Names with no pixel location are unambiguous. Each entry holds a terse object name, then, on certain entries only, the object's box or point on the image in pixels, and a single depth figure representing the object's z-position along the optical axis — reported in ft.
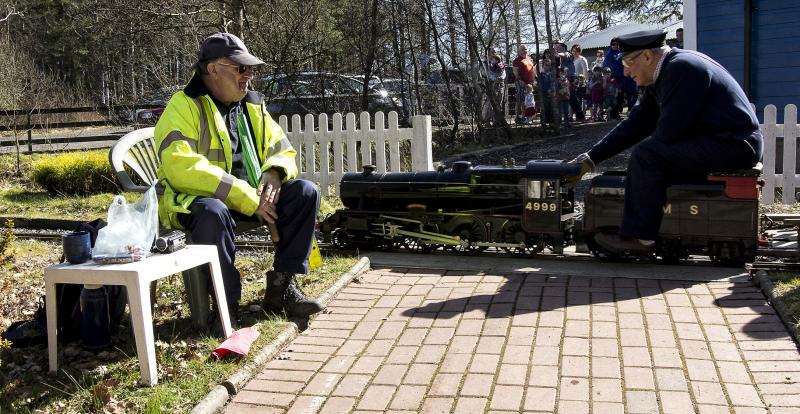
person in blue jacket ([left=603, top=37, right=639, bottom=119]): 59.31
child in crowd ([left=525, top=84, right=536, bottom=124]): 61.98
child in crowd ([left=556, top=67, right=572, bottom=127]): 59.52
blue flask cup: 12.96
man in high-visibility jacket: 15.01
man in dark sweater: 18.15
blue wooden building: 39.01
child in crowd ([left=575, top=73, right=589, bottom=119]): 63.74
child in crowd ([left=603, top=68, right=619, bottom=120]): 61.63
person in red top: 59.98
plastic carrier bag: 12.88
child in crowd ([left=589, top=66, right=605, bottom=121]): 63.41
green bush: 39.42
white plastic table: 12.31
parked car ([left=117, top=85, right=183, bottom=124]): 50.28
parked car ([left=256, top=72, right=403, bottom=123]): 49.11
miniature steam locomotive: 18.81
